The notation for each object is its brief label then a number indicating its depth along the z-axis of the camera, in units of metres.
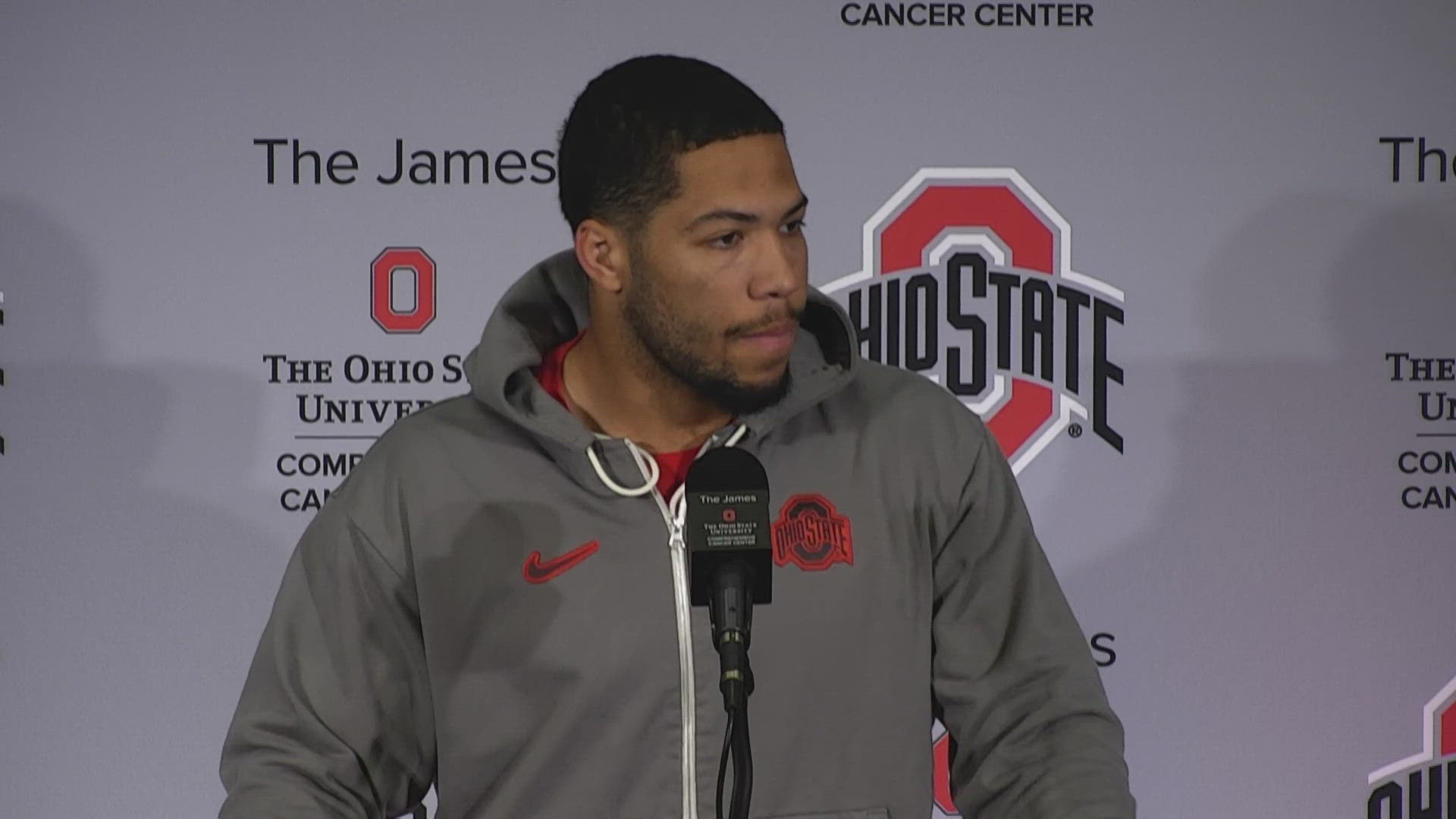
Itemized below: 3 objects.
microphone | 6.13
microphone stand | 6.10
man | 6.50
